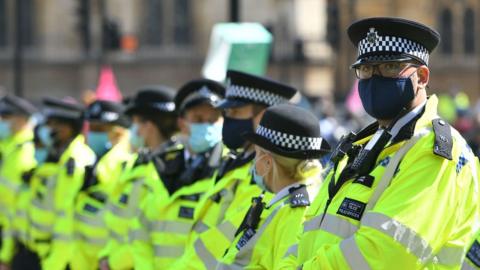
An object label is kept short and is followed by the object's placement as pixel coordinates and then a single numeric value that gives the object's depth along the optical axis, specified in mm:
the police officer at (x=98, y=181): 17609
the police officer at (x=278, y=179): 11055
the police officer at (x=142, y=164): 15437
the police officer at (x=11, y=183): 20906
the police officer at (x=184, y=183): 14477
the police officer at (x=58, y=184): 17984
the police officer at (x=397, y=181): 8586
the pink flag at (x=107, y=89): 35403
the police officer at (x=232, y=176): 12625
